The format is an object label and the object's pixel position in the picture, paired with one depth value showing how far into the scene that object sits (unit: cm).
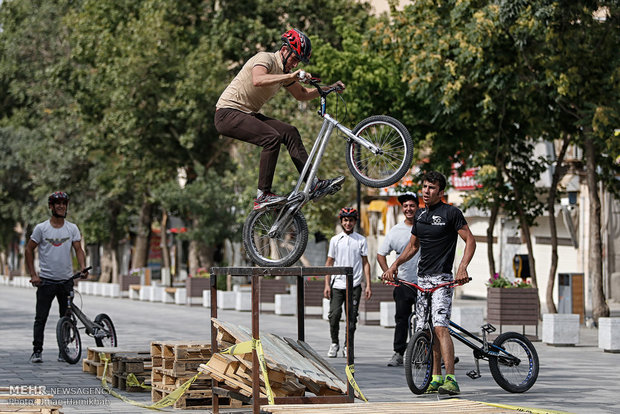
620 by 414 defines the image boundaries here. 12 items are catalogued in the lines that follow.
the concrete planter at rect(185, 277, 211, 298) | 3441
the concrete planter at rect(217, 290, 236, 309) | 3148
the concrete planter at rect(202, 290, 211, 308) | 3244
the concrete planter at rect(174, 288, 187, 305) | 3481
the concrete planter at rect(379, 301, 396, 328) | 2280
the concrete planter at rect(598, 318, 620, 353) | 1716
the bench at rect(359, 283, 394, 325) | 2366
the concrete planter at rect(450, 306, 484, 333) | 2128
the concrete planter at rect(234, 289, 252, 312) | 3006
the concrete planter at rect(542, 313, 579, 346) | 1838
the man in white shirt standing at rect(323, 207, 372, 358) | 1456
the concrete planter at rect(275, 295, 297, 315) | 2750
